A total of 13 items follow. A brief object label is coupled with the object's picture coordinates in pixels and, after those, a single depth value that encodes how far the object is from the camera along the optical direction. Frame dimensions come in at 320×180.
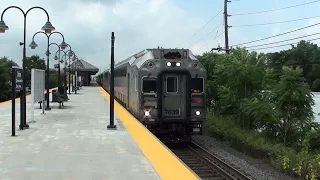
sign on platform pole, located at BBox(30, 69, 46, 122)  14.55
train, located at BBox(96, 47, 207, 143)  14.59
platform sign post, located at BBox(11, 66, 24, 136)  11.59
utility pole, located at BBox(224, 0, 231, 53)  37.27
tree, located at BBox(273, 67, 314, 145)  18.22
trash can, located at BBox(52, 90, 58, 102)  22.60
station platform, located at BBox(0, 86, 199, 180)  7.36
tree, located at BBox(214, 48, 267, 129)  22.50
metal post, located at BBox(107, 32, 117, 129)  13.82
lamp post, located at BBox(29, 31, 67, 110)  24.53
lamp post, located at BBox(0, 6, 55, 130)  12.68
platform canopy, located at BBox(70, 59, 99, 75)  82.51
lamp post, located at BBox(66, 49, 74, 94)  43.88
